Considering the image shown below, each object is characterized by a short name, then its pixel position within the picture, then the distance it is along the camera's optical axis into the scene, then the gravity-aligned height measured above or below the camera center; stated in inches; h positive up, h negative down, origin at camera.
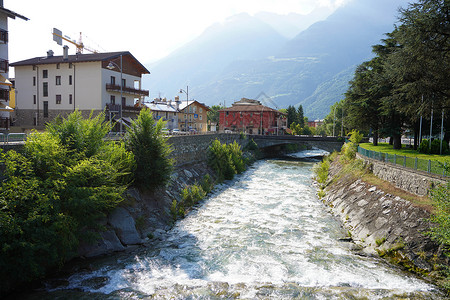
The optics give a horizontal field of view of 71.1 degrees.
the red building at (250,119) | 3986.2 +169.6
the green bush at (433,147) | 1320.1 -45.8
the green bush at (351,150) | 1614.9 -85.2
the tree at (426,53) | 1041.5 +289.7
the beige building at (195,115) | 3345.2 +179.1
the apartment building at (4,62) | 1370.6 +291.9
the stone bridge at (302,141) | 2677.2 -67.9
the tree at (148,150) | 925.2 -60.0
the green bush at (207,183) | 1325.0 -228.6
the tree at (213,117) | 5896.2 +272.1
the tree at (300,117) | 5152.6 +274.1
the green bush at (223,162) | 1681.8 -168.3
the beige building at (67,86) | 2041.1 +283.0
